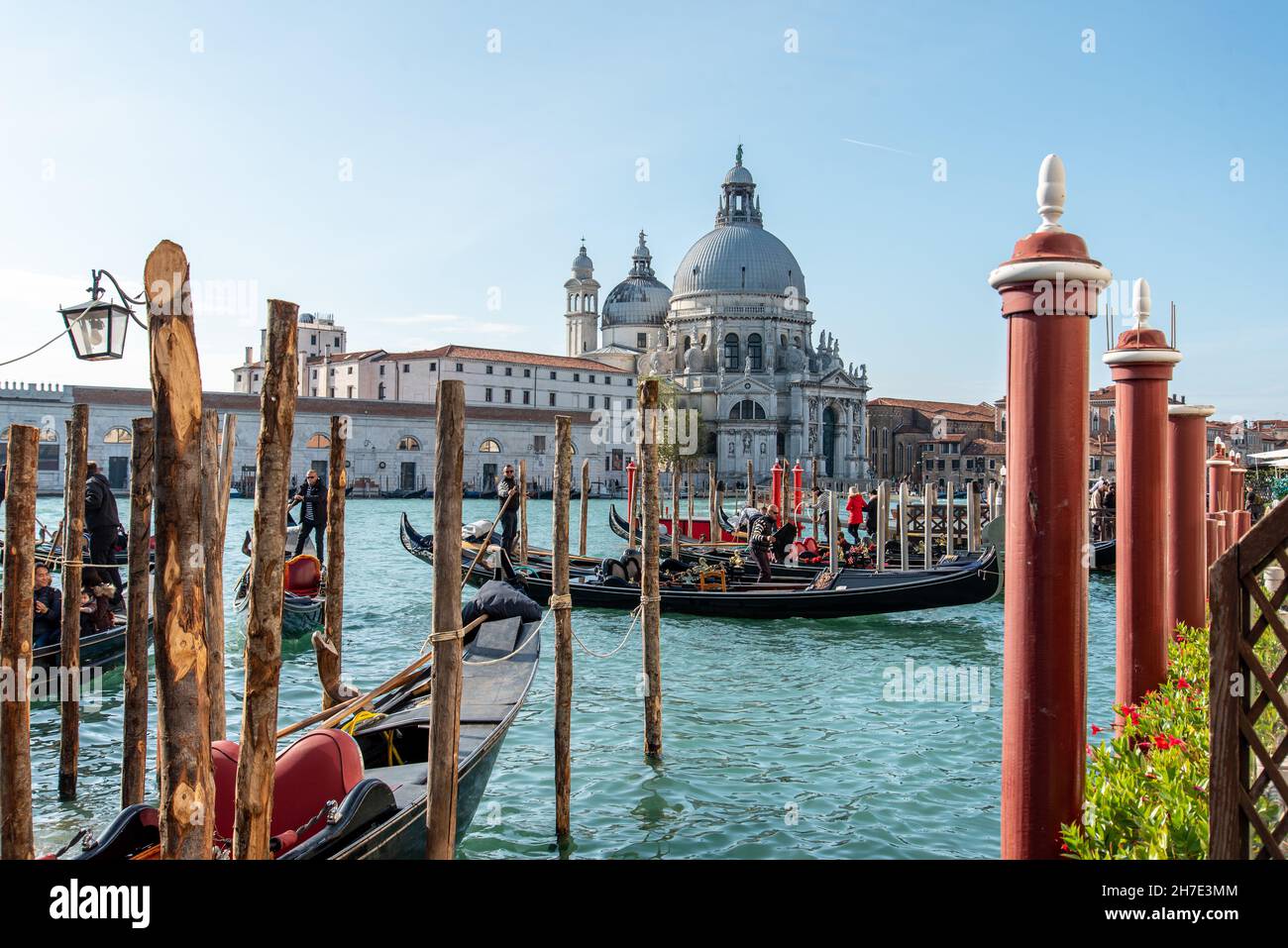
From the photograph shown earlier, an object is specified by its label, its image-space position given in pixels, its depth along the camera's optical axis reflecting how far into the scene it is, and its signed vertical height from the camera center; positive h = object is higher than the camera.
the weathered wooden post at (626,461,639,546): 17.34 +0.05
